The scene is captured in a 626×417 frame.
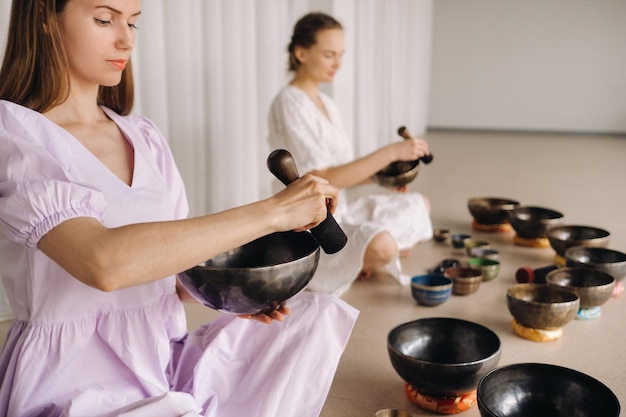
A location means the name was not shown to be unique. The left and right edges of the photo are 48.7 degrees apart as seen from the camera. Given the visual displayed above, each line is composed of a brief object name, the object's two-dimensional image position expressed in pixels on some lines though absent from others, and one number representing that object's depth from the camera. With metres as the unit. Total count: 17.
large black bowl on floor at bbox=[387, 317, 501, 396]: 1.76
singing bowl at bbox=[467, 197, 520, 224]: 3.67
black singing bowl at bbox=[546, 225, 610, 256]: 2.89
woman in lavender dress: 1.13
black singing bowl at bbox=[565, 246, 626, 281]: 2.62
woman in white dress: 2.83
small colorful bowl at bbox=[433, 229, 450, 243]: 3.58
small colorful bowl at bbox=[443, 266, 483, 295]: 2.76
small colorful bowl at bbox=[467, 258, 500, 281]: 2.95
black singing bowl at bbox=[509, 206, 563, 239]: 3.34
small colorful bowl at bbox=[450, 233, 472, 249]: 3.44
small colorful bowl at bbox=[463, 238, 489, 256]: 3.32
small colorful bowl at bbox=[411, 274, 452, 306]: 2.62
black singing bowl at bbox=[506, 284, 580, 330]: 2.24
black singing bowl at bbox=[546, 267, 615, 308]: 2.42
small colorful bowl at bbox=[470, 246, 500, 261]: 3.21
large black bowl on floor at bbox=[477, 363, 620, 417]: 1.63
